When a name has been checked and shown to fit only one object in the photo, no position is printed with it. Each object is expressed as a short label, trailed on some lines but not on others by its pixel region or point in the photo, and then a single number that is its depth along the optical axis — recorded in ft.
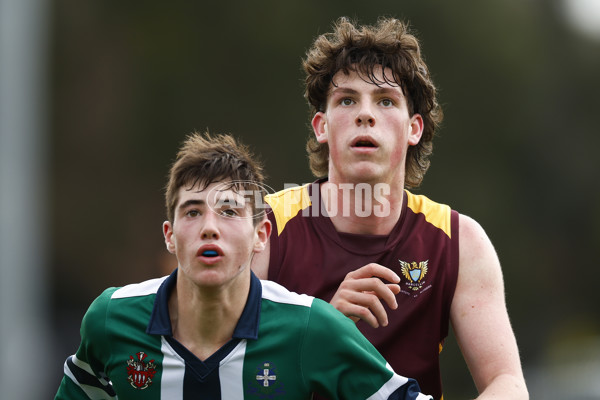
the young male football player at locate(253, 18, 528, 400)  32.60
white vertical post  49.69
